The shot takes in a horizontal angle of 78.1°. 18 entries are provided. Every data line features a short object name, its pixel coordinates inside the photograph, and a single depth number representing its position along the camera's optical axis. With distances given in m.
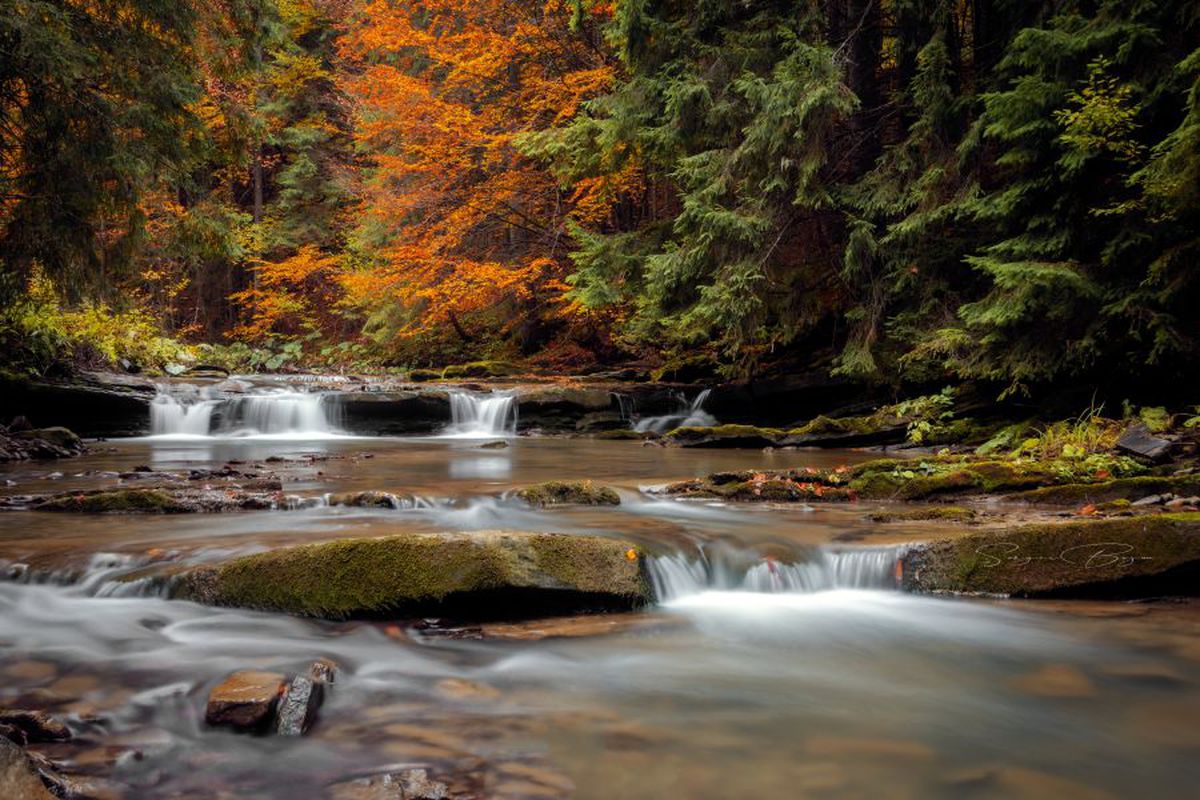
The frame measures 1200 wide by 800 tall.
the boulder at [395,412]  15.47
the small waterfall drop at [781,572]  5.10
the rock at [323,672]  3.29
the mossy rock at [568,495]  7.18
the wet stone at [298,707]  2.90
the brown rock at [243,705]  2.91
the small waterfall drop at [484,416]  15.59
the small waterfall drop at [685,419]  15.30
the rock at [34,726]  2.69
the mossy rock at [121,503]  6.46
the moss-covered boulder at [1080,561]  4.54
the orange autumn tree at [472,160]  17.47
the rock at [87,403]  12.73
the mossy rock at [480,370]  19.62
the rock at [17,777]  1.98
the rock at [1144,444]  7.07
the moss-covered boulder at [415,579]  4.20
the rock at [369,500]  6.90
